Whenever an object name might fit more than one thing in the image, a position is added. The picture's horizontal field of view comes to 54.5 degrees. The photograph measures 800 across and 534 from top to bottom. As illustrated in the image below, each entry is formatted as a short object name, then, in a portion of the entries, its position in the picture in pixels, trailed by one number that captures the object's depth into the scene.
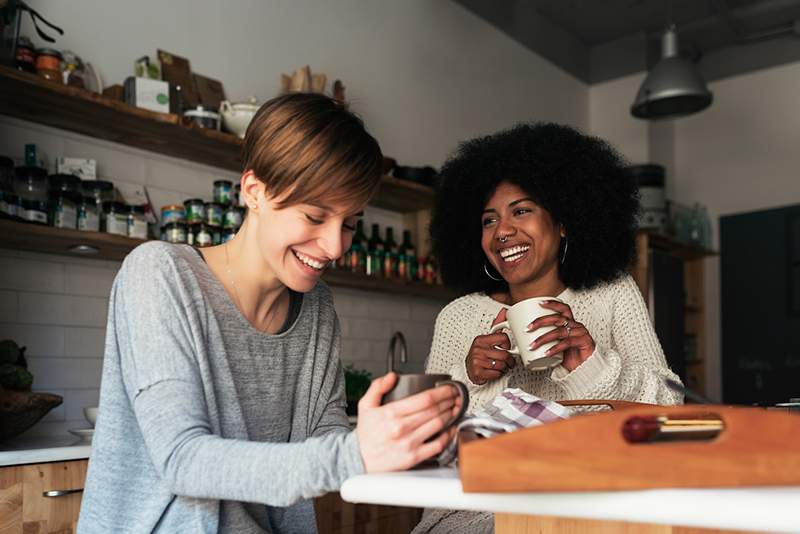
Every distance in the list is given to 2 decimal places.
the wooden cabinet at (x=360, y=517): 2.71
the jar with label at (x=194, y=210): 2.89
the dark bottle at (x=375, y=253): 3.71
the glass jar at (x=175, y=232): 2.81
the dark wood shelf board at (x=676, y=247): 5.22
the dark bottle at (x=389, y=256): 3.81
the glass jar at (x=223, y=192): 3.04
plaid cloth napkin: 1.04
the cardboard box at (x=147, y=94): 2.76
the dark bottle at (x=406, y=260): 3.90
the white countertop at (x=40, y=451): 1.92
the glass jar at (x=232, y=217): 2.98
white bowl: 2.34
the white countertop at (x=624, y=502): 0.62
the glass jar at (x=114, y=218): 2.61
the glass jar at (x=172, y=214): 2.86
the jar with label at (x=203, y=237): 2.85
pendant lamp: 4.22
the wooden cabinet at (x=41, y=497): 1.90
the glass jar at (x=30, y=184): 2.43
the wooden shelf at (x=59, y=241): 2.35
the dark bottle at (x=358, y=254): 3.58
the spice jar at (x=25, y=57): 2.44
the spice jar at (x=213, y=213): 2.95
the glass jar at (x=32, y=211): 2.38
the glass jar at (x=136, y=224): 2.67
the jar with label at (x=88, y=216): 2.53
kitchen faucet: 3.57
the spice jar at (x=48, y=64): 2.48
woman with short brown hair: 0.89
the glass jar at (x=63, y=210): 2.46
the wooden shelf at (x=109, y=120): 2.41
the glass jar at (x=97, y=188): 2.63
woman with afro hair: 1.80
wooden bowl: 2.04
